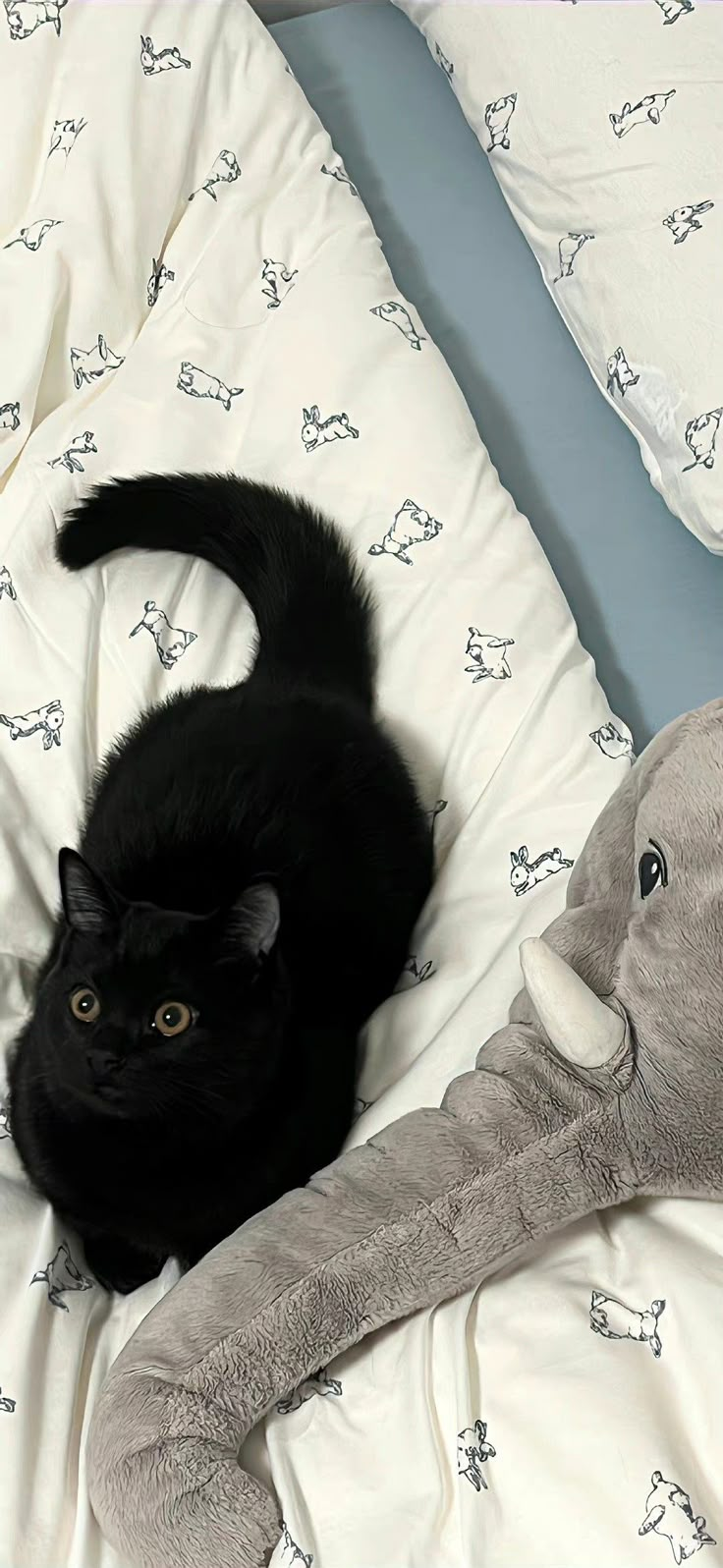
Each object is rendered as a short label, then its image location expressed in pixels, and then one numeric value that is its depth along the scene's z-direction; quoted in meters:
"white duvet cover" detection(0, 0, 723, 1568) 0.76
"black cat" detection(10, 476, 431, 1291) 0.89
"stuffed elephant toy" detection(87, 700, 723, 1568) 0.74
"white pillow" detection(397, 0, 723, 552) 1.21
